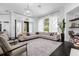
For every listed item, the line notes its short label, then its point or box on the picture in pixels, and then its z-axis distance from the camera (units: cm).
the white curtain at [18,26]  515
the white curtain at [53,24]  489
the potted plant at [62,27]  388
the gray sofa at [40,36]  405
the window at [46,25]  567
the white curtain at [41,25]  614
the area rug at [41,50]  207
